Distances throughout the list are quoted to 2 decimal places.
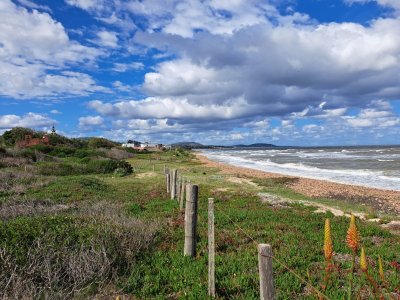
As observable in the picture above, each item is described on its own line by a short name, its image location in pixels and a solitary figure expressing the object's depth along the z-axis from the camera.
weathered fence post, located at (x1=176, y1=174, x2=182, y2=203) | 17.66
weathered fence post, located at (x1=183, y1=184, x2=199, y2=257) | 8.21
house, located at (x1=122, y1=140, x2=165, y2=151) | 144.69
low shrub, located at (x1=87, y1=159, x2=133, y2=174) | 35.05
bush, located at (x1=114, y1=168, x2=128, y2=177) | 32.76
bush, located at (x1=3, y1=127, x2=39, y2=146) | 58.64
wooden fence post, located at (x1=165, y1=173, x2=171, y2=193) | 20.78
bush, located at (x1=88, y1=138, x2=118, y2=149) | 78.96
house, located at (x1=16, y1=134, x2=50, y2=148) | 52.53
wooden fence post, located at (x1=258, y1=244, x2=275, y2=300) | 3.37
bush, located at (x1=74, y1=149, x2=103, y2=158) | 48.08
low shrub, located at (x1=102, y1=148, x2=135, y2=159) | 57.80
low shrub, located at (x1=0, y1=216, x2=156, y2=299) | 6.20
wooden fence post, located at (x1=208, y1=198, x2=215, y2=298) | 6.35
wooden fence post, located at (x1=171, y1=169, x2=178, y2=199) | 18.19
